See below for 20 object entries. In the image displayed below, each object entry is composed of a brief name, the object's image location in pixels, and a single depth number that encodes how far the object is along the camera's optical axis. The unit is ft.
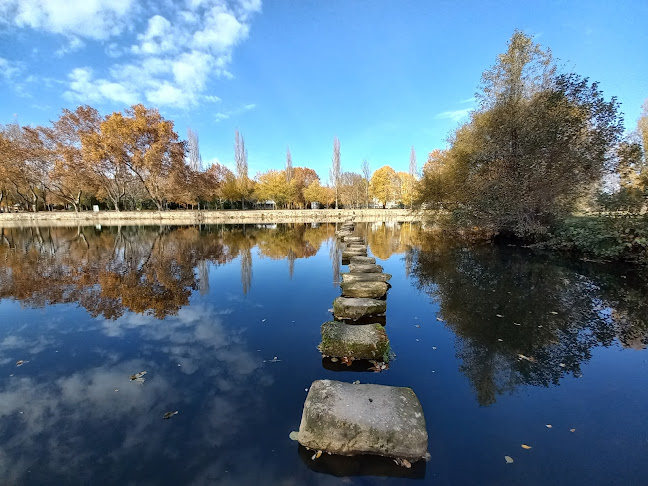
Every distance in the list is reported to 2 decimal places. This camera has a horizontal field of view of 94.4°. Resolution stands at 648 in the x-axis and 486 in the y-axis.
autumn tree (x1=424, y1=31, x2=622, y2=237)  46.34
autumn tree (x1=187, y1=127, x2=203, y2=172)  220.43
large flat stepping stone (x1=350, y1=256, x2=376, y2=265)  31.01
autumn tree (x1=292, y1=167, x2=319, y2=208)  228.53
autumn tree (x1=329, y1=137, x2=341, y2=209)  203.41
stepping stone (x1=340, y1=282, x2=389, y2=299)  22.90
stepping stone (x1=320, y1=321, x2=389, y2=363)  14.82
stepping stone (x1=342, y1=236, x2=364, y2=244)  48.31
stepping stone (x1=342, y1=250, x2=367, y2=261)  38.15
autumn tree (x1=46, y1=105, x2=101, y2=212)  116.98
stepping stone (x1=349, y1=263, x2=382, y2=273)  27.64
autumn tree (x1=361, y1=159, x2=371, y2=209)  210.59
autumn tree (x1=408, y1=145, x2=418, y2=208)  214.48
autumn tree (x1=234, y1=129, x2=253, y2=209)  190.08
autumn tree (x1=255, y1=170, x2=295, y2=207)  192.85
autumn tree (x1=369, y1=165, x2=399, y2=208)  225.76
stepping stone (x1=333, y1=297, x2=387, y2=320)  19.84
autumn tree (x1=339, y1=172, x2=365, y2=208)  209.67
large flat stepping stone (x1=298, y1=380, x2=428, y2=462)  9.05
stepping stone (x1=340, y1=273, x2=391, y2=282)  24.79
